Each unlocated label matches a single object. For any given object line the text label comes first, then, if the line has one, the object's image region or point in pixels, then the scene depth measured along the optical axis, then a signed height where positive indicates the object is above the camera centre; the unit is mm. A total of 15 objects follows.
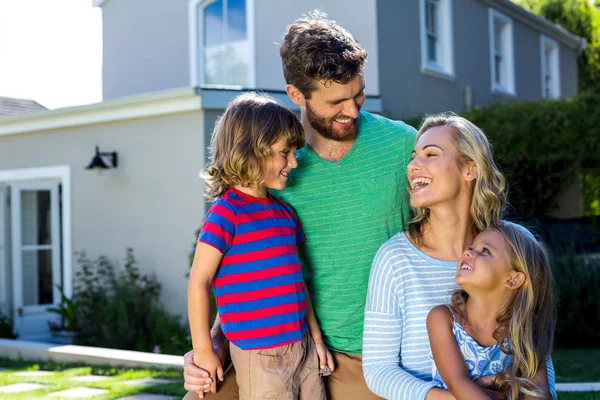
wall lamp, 9867 +1021
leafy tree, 20156 +5726
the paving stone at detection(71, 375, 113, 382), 6851 -1224
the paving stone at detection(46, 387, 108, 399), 6074 -1201
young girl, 2418 -282
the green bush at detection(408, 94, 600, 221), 9930 +1283
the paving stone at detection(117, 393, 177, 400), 5819 -1177
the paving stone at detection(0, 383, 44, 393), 6498 -1225
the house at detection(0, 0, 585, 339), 9438 +1671
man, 2859 +180
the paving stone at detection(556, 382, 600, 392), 5566 -1132
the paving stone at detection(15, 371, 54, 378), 7223 -1237
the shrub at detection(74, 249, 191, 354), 9117 -867
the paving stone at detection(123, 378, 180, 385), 6484 -1191
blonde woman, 2643 -43
